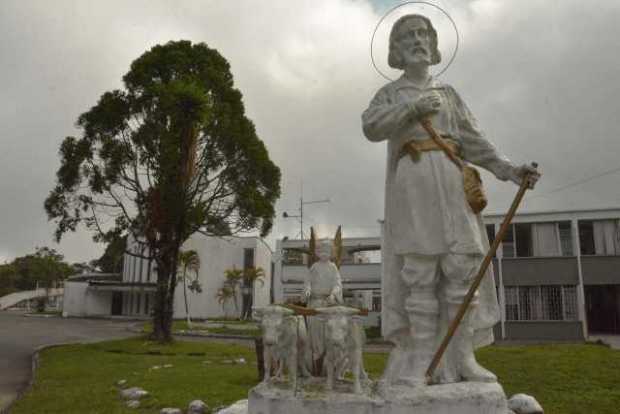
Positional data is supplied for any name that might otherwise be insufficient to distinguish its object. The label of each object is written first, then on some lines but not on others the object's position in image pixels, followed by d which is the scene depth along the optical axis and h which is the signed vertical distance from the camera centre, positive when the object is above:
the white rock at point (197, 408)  6.75 -1.32
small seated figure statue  5.76 +0.21
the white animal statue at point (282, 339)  3.80 -0.28
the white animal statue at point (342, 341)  3.69 -0.27
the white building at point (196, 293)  47.62 +1.06
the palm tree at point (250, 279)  46.19 +1.86
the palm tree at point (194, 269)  39.14 +2.58
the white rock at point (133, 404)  7.50 -1.43
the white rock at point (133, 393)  8.12 -1.40
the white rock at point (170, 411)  6.57 -1.33
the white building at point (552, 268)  24.38 +1.64
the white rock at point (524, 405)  5.54 -1.04
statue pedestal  3.37 -0.61
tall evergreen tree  19.23 +5.07
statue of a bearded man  3.88 +0.58
